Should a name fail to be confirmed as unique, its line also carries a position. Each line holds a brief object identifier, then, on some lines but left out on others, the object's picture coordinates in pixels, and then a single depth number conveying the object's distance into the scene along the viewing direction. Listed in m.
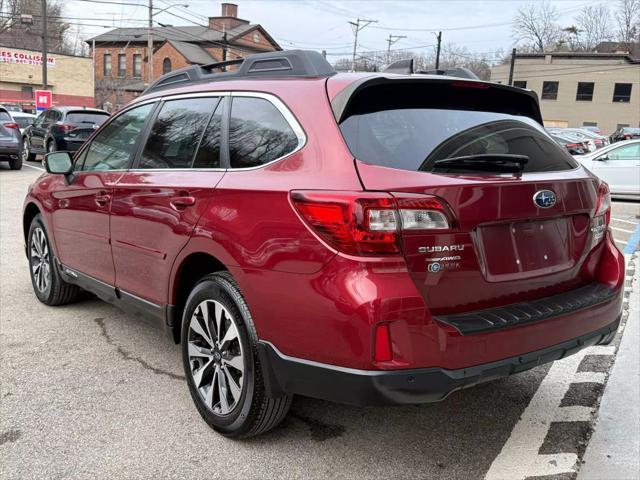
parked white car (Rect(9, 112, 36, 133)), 23.66
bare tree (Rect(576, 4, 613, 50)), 76.12
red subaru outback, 2.31
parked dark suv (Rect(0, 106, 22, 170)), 15.49
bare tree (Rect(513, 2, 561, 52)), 77.94
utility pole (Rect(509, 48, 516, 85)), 49.95
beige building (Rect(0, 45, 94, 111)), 48.81
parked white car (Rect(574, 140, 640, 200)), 13.77
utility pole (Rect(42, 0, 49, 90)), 34.81
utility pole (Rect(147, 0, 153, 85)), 34.66
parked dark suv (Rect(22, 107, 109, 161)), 16.39
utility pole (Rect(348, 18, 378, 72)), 59.87
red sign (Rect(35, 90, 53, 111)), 29.53
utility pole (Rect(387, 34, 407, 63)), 68.56
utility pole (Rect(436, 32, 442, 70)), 50.02
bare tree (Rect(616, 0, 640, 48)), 71.65
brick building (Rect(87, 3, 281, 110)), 59.72
